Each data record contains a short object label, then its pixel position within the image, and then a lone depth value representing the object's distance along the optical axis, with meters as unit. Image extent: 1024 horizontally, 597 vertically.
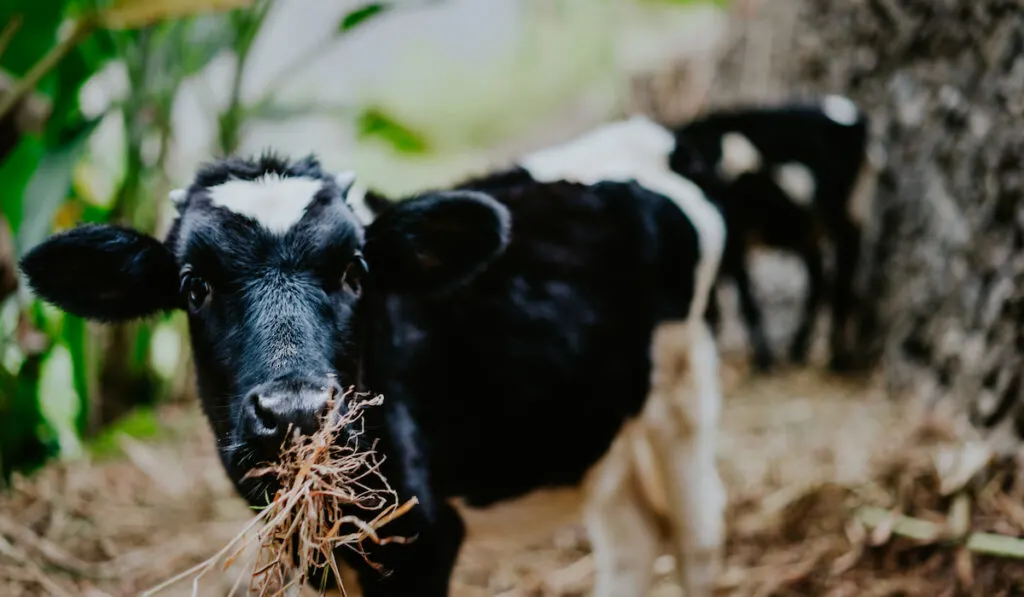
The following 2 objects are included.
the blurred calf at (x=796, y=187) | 4.05
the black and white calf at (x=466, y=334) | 1.90
